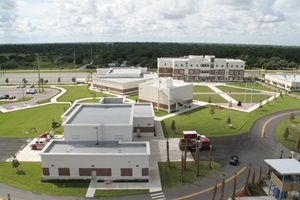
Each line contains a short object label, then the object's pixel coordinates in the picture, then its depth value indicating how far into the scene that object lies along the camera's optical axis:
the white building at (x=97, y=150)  30.98
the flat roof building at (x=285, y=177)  26.35
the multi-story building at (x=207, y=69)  105.88
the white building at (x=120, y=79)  81.31
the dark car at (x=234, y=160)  35.28
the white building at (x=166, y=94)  59.97
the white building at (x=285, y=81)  88.75
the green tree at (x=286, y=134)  43.44
